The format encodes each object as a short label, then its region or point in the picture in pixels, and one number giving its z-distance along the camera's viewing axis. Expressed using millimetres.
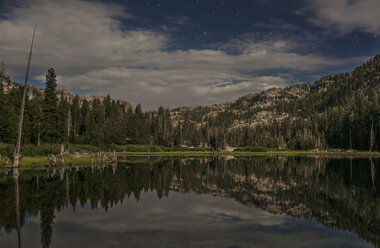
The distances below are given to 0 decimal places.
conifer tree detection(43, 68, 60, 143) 85438
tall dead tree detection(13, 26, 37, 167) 47162
